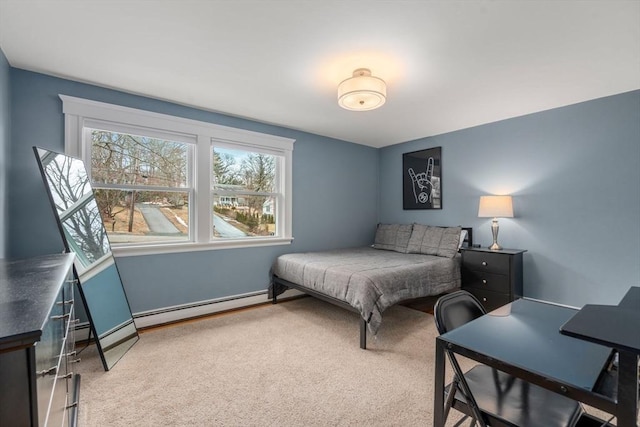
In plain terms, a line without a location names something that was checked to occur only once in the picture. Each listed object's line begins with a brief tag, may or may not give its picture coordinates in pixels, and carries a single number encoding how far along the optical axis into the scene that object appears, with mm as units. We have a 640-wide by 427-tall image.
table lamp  3398
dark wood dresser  655
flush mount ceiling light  2312
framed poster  4398
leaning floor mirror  2209
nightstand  3256
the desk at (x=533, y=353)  884
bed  2639
